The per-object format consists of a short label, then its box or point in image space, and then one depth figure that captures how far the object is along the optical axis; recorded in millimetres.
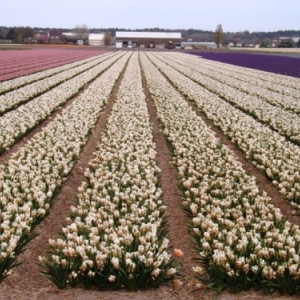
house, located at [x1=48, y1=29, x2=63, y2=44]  193375
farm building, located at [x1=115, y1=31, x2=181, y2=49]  165125
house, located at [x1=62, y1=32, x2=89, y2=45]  192625
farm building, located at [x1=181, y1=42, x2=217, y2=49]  156125
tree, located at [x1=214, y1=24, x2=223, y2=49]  172875
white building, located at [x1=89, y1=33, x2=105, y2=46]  186000
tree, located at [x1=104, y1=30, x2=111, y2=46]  176250
